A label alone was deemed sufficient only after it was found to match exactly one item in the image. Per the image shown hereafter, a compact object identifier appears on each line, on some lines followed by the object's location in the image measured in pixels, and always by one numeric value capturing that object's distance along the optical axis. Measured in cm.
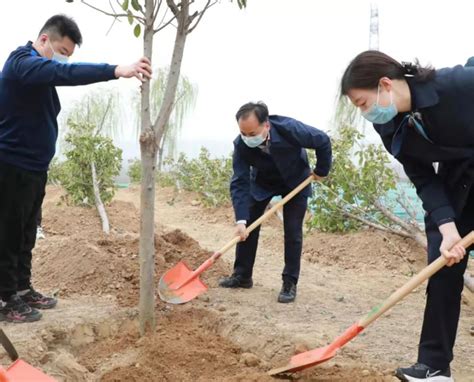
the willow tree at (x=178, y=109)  1721
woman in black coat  229
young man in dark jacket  311
